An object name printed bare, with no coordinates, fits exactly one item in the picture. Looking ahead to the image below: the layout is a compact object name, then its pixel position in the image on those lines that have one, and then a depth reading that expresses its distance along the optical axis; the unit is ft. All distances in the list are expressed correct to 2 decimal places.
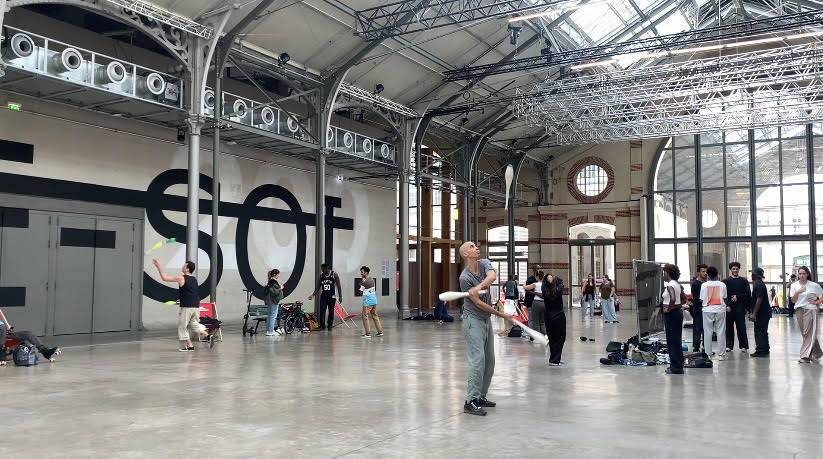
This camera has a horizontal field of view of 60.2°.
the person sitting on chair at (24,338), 32.94
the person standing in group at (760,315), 38.65
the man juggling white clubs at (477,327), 21.62
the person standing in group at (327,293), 56.75
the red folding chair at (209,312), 47.76
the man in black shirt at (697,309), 39.22
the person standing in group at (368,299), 49.08
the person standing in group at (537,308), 44.57
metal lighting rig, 66.28
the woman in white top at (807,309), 35.27
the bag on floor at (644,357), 34.12
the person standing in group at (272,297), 49.03
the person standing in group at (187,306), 39.22
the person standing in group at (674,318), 31.09
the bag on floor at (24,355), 32.58
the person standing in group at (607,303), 71.31
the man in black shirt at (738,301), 39.42
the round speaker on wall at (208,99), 55.11
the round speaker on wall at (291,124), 62.64
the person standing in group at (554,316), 34.71
